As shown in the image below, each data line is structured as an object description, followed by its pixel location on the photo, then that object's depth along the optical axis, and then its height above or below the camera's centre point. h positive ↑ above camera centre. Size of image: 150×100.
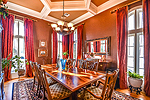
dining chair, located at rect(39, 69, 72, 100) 1.22 -0.83
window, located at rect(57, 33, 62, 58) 5.26 +0.41
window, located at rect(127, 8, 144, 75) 2.56 +0.30
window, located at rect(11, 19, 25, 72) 3.67 +0.52
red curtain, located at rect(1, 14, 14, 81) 3.08 +0.51
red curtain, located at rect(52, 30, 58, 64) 4.60 +0.26
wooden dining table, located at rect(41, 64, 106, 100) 1.20 -0.55
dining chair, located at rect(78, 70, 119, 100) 1.07 -0.81
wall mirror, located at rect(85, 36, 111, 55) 3.24 +0.22
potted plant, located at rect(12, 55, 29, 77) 3.17 -0.93
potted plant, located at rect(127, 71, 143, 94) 2.13 -0.92
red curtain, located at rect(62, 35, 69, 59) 5.30 +0.52
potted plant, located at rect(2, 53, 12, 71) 2.71 -0.44
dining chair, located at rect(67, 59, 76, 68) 2.80 -0.46
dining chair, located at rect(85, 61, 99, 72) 2.26 -0.49
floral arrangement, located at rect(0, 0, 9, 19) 1.45 +0.79
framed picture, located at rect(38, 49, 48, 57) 4.14 -0.13
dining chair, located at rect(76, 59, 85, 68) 2.64 -0.48
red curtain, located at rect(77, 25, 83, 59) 4.45 +0.44
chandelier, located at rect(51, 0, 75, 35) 2.45 +0.73
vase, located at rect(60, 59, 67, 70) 2.16 -0.37
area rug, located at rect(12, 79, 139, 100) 1.99 -1.28
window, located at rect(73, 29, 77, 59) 5.05 +0.32
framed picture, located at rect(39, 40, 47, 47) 4.19 +0.42
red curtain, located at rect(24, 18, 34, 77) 3.65 +0.31
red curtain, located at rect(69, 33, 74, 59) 5.09 +0.36
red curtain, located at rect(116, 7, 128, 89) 2.55 +0.18
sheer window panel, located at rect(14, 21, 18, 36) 3.71 +1.15
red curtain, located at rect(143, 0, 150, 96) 2.12 +0.15
